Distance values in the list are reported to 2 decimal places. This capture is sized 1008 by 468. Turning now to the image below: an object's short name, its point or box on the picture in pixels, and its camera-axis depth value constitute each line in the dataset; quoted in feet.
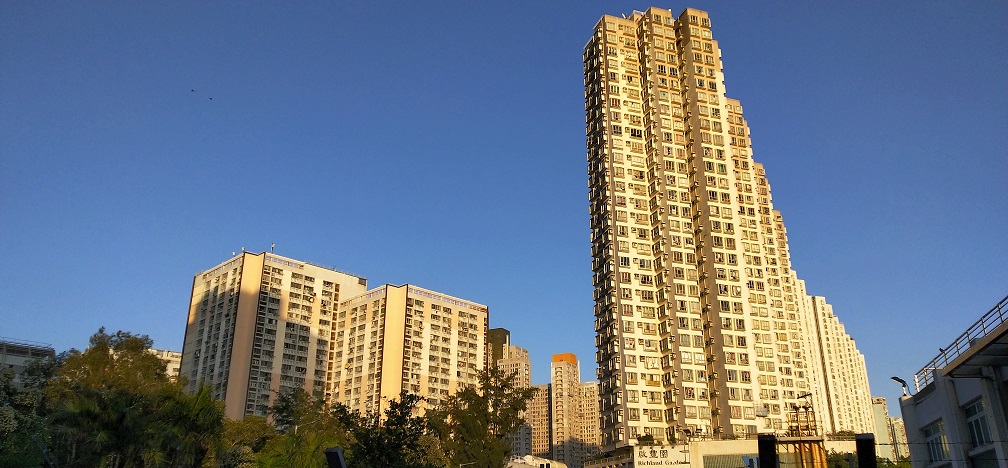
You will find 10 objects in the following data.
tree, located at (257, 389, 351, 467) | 118.52
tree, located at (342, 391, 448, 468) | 112.78
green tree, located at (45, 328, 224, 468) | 108.58
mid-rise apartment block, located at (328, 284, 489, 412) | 389.80
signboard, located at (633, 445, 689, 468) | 244.22
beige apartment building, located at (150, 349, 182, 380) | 567.18
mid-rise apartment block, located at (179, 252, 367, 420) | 365.40
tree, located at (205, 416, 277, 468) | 187.83
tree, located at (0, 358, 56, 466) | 126.52
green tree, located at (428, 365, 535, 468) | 192.85
